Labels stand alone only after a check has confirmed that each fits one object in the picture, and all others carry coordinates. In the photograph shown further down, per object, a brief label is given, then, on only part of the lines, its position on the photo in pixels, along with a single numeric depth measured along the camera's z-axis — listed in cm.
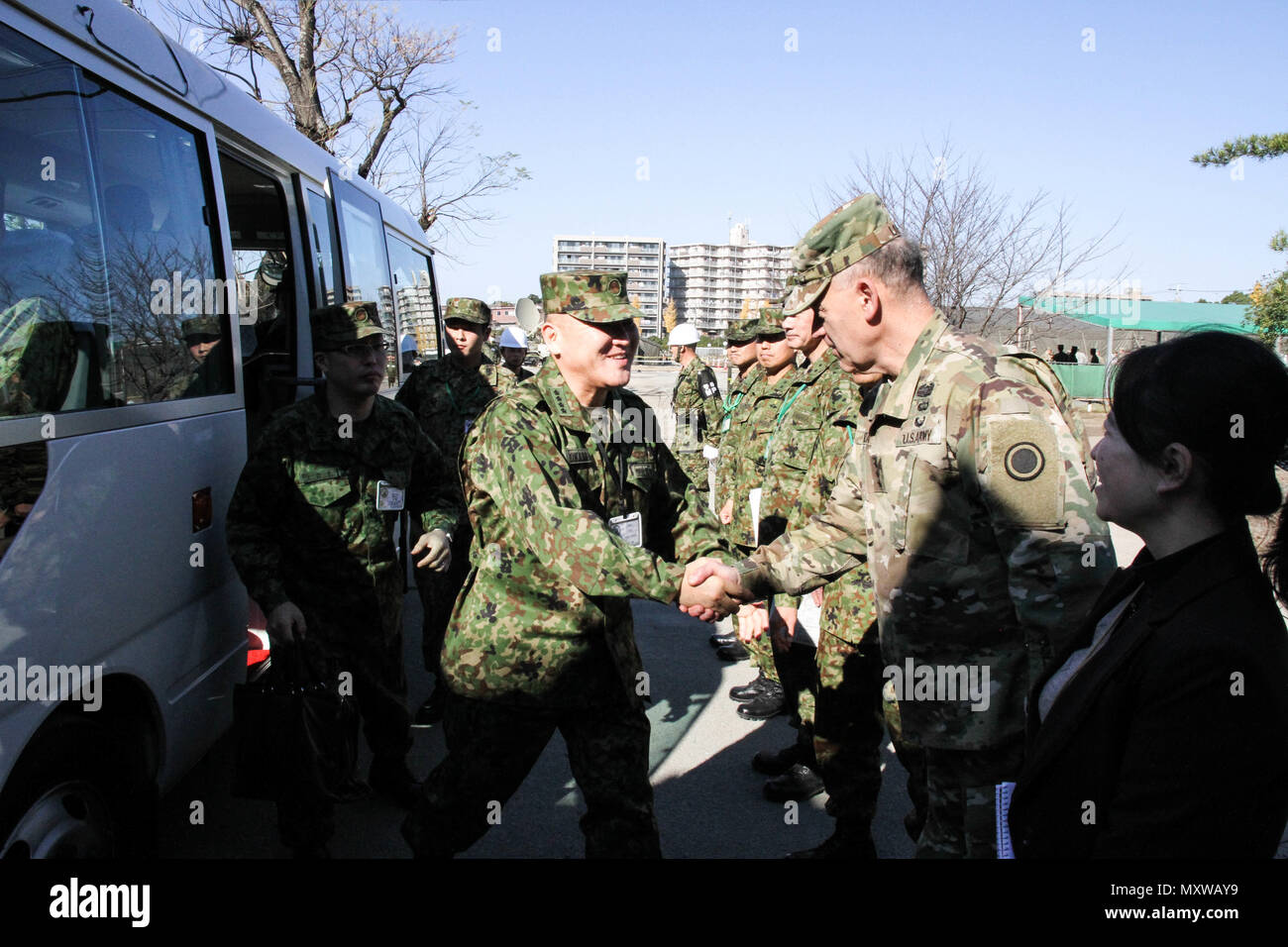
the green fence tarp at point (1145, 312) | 1376
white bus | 222
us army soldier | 200
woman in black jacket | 122
